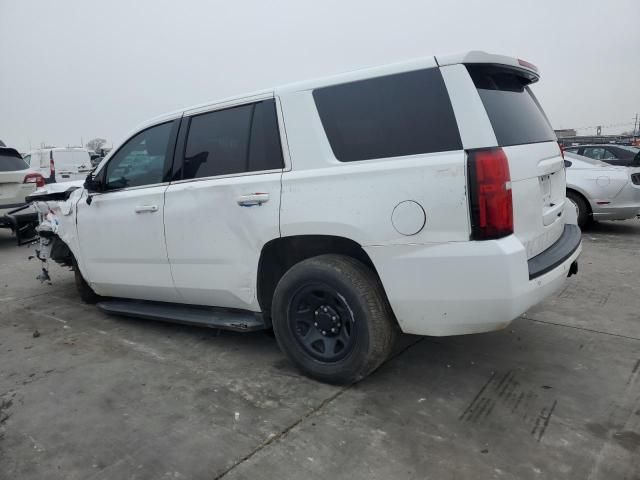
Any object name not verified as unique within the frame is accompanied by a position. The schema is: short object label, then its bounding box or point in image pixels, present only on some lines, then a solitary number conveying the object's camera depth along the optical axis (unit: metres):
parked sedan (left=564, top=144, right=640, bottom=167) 9.99
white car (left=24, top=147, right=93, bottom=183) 15.80
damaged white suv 2.58
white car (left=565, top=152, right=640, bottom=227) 7.69
